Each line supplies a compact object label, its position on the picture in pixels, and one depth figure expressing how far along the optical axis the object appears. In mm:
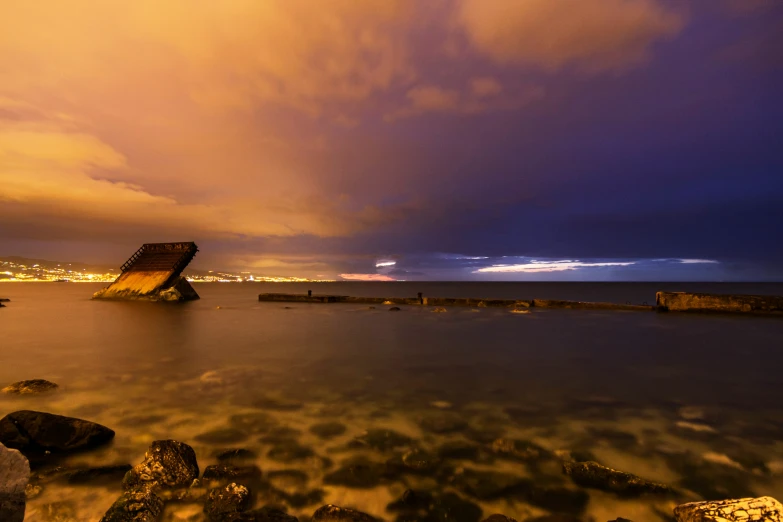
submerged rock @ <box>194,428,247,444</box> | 5988
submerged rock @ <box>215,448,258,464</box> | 5297
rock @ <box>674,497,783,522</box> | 3477
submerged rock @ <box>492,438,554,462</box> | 5496
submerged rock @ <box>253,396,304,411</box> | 7652
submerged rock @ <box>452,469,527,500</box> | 4551
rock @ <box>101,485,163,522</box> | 3832
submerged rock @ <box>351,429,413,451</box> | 5855
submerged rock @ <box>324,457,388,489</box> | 4761
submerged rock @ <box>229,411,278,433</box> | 6496
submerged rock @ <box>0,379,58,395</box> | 8453
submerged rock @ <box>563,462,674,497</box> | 4574
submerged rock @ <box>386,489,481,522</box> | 4105
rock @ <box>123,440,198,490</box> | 4566
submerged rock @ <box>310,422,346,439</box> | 6270
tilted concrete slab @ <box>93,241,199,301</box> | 34656
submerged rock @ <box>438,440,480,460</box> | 5480
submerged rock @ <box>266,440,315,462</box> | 5406
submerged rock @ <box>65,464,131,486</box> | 4660
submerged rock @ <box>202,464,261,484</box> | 4738
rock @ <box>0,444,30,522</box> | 3148
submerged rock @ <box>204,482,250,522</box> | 4023
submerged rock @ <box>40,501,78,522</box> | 3979
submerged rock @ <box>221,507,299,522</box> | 3811
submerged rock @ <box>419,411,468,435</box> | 6539
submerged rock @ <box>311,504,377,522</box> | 3907
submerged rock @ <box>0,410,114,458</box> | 5348
